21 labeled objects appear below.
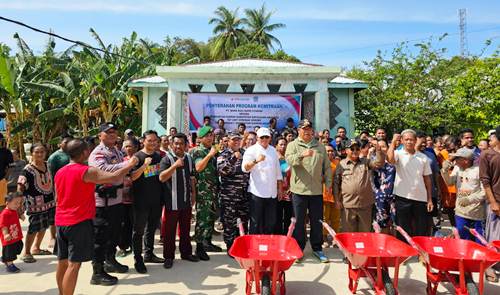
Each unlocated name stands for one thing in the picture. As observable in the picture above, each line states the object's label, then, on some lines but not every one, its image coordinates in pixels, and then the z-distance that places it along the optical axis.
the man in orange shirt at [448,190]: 6.08
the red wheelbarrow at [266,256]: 3.28
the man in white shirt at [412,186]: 4.56
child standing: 4.34
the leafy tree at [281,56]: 25.70
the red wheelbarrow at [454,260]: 3.18
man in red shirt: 3.22
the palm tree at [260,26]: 34.72
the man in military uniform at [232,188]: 4.96
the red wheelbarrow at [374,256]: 3.27
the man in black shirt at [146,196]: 4.38
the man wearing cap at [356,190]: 4.75
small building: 9.34
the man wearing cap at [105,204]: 3.98
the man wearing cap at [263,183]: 4.80
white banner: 9.61
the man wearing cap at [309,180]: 4.83
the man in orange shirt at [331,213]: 5.76
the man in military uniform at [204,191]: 4.92
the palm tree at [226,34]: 32.94
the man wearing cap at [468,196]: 4.34
